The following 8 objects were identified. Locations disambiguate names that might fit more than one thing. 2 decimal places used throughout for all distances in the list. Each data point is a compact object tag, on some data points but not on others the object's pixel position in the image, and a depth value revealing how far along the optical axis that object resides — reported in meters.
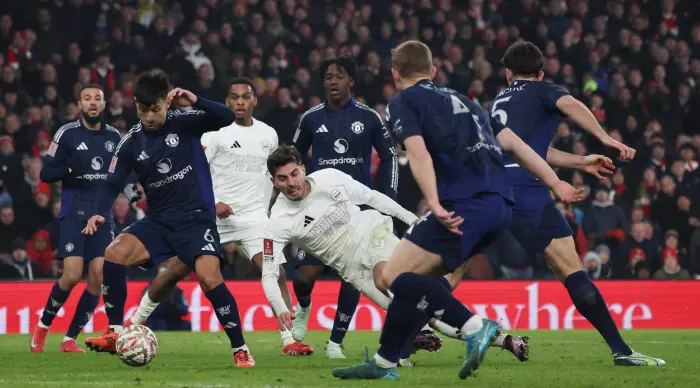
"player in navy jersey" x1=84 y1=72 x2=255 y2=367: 16.95
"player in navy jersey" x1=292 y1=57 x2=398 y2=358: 20.77
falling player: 17.12
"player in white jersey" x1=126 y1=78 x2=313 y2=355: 22.19
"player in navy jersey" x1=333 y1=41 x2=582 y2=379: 13.16
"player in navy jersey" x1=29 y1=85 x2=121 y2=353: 22.20
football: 15.91
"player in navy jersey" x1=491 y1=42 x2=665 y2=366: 16.05
